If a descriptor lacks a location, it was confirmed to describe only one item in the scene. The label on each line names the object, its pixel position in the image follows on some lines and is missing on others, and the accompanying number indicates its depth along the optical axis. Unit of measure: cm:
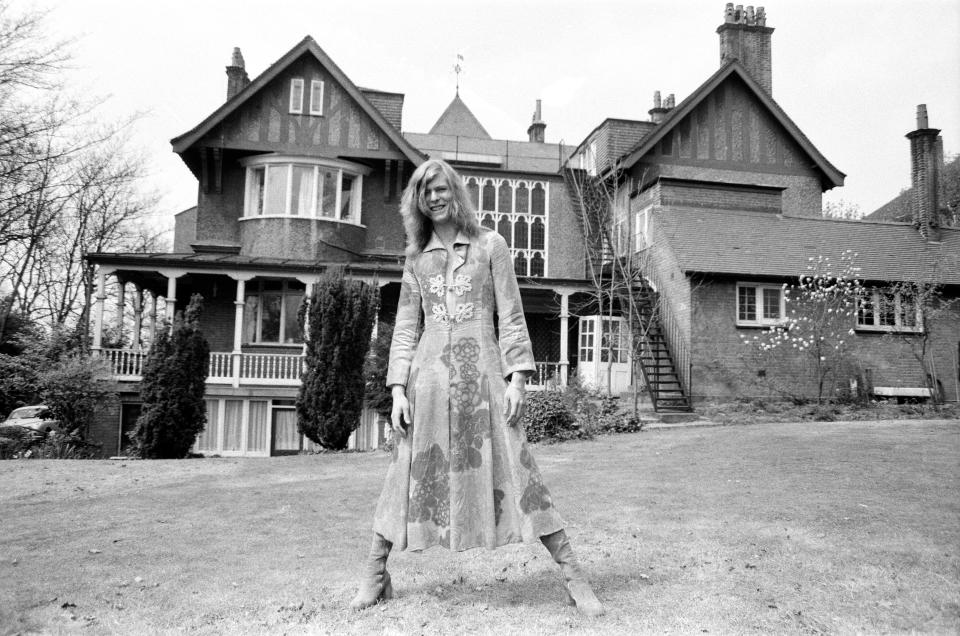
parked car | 1896
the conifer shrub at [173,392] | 1403
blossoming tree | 1842
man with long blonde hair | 408
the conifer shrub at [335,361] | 1438
